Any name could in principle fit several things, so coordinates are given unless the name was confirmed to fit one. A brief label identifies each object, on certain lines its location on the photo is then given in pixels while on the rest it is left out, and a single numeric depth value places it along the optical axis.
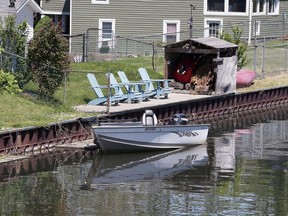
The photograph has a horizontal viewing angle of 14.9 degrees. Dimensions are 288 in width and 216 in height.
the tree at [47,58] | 44.25
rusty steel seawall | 38.56
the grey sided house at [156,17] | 71.19
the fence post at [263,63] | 61.70
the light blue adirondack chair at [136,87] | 47.25
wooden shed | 52.72
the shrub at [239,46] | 58.72
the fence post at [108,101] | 43.40
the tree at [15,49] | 44.44
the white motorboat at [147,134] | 38.94
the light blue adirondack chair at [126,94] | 46.32
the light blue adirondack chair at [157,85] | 49.50
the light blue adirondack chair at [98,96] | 45.47
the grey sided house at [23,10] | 59.97
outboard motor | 41.16
